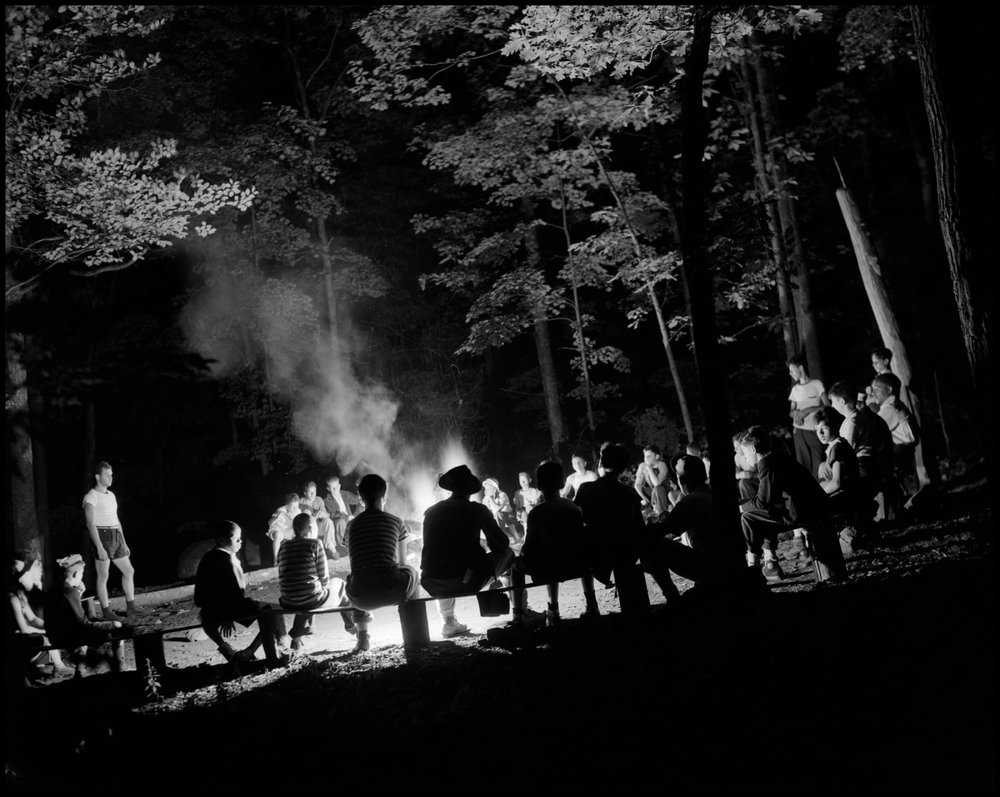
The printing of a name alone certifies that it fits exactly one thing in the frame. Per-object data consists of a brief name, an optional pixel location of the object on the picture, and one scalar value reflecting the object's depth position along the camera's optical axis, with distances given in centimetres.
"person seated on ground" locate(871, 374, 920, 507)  910
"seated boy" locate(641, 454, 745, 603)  627
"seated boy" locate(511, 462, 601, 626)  636
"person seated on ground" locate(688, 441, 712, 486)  1086
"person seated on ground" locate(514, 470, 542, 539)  1414
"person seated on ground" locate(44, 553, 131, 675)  650
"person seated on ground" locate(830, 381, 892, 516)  800
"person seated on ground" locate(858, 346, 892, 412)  980
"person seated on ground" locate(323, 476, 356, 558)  1498
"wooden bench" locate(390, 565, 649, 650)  582
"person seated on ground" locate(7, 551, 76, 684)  640
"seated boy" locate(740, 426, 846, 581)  652
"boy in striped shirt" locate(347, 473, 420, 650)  655
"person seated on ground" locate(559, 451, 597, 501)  1264
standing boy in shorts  1008
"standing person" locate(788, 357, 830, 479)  1035
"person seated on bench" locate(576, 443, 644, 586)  632
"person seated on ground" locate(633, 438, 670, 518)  1178
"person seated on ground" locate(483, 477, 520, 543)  1426
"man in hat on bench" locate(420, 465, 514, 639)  651
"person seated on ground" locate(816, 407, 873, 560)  722
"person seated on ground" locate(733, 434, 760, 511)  955
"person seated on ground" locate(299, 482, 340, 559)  1454
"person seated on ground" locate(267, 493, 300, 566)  1344
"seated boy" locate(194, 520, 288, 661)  667
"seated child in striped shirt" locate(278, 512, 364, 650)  712
